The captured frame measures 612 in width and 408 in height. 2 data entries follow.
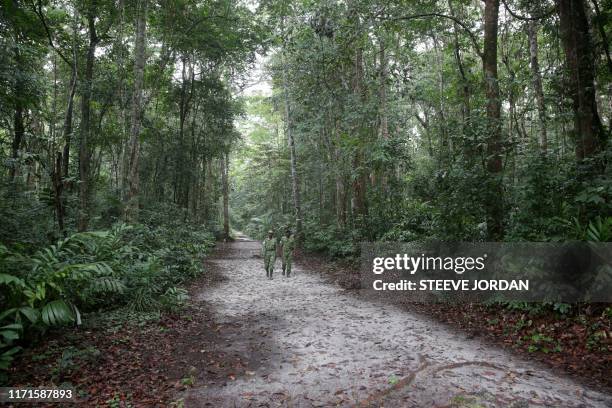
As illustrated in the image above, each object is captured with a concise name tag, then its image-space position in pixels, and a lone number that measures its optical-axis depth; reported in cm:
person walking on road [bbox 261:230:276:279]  1355
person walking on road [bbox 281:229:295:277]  1359
